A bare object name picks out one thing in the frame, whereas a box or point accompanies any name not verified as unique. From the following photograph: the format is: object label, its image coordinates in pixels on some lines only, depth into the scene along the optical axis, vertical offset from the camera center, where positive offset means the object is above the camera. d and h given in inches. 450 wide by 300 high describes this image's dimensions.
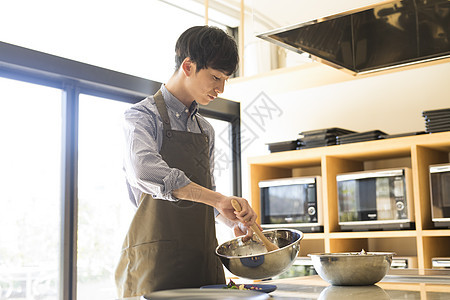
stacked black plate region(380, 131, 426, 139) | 110.6 +14.3
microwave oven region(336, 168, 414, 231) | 110.4 +1.2
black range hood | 72.3 +24.5
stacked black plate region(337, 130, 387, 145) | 116.4 +14.8
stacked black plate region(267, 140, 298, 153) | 129.7 +14.6
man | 54.8 +3.0
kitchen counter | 46.1 -8.0
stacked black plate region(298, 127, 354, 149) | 123.5 +15.8
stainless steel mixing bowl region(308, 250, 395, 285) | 53.1 -5.9
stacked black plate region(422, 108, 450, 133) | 106.0 +16.4
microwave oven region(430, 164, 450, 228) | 104.9 +1.8
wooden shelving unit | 108.5 +7.8
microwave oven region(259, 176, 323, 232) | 122.9 +1.0
